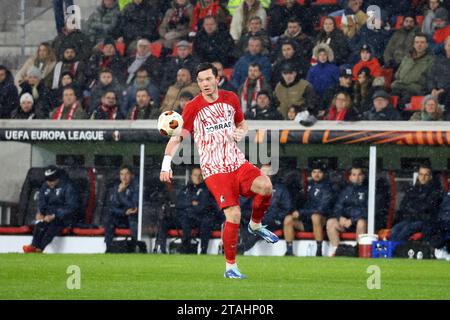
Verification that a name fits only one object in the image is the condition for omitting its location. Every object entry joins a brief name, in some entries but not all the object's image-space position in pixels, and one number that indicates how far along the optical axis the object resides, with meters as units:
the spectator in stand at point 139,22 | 24.38
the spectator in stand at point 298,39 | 21.86
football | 13.09
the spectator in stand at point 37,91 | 22.72
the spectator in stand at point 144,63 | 22.77
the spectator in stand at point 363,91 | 20.69
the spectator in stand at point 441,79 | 20.03
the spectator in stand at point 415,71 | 20.75
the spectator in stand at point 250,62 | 21.83
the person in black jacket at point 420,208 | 19.27
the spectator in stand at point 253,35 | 22.34
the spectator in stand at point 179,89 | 21.52
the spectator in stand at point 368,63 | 21.23
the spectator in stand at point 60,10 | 24.86
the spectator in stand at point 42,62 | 23.87
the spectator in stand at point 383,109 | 20.09
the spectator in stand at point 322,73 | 21.16
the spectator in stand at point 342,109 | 20.15
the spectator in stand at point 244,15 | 23.14
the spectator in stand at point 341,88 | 20.56
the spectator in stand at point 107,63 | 23.34
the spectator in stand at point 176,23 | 23.86
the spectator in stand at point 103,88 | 22.36
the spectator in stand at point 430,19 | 21.72
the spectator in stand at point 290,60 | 21.45
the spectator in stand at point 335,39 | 21.58
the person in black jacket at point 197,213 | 20.12
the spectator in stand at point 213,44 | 22.84
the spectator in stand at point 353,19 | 22.03
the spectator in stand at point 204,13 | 23.59
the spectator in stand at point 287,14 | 23.00
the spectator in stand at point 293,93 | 20.86
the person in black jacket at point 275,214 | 20.11
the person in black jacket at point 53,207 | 20.70
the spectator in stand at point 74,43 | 23.95
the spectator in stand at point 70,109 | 22.20
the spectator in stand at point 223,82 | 21.45
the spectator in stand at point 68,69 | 23.38
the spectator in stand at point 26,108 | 22.55
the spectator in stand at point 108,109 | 21.98
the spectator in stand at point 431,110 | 19.78
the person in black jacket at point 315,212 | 19.89
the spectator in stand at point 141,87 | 22.08
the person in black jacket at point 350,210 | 19.77
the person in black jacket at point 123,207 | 20.59
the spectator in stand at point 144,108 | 21.73
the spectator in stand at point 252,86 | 21.25
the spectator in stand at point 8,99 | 23.06
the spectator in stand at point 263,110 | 20.67
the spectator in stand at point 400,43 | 21.52
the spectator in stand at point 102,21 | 24.73
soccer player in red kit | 12.73
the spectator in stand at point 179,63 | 22.39
